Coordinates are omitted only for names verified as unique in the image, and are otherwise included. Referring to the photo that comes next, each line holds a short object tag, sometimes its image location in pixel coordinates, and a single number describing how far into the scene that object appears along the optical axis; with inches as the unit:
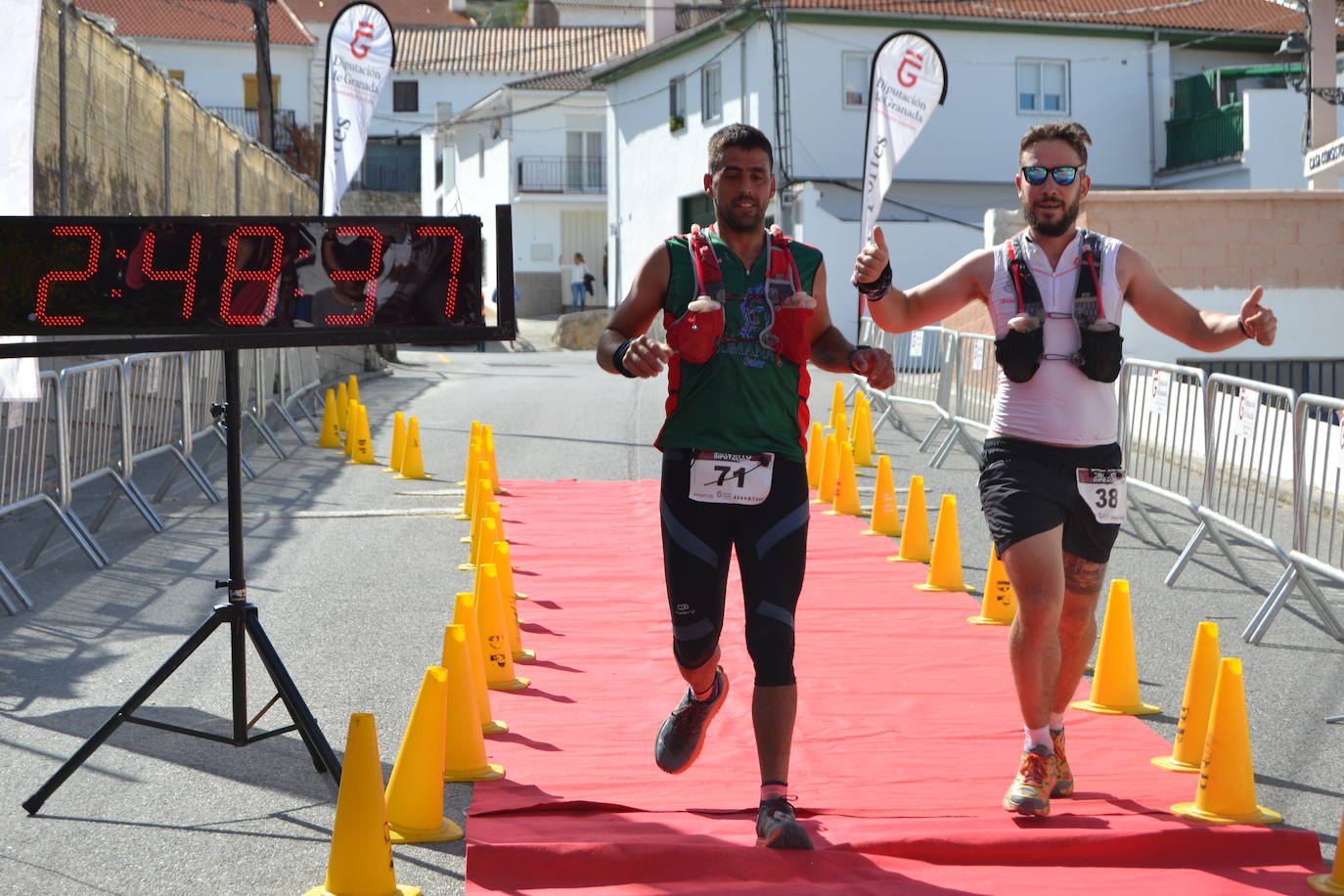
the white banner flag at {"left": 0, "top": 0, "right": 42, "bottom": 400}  318.3
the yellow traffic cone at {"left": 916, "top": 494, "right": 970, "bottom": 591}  375.9
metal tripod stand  214.4
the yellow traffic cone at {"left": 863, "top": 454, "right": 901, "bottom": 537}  458.0
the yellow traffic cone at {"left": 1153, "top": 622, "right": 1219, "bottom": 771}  226.5
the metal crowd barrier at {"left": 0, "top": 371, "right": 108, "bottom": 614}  375.9
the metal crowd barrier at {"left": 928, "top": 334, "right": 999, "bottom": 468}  599.5
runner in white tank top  206.8
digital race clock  209.8
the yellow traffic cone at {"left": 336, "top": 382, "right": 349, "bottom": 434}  715.4
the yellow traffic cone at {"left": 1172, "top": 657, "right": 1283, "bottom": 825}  203.8
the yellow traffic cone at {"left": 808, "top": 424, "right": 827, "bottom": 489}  546.6
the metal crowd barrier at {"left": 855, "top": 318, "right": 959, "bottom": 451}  629.9
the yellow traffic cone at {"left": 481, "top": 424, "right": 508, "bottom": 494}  526.9
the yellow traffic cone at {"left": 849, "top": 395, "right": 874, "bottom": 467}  625.6
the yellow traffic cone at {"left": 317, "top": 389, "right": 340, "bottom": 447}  685.9
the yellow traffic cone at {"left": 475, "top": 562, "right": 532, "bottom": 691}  279.7
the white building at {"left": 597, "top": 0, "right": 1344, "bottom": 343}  1401.3
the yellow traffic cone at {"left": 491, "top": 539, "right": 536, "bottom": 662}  305.0
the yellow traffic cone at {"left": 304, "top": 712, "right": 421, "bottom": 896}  173.8
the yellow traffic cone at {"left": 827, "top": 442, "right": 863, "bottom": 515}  498.0
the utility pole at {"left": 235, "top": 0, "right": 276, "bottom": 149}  1275.8
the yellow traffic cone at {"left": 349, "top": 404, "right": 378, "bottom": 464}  631.2
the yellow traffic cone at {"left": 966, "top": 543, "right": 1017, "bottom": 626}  339.6
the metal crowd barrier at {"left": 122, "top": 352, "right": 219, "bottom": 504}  478.0
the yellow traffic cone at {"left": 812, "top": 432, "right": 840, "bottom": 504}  518.9
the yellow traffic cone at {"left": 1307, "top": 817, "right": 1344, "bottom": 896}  178.7
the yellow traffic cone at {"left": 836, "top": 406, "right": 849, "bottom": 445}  518.0
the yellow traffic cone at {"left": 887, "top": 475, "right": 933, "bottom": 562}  414.9
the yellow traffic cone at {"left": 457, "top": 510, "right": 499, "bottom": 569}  339.6
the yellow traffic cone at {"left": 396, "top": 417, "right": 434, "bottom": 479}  585.9
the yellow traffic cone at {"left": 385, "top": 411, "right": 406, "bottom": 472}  597.9
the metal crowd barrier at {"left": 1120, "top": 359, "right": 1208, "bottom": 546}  404.5
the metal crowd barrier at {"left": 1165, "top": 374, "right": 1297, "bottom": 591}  355.6
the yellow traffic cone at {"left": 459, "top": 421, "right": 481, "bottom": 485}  514.6
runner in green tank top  189.8
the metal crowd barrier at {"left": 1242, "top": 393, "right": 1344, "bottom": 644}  317.7
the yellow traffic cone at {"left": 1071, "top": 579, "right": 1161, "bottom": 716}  266.8
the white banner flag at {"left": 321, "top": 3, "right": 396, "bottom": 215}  732.0
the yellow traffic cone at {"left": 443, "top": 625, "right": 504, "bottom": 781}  222.5
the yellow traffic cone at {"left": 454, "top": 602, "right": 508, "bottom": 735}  246.7
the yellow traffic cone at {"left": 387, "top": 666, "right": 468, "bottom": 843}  199.0
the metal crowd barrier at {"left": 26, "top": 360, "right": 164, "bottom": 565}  402.6
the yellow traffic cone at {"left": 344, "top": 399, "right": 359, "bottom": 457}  635.4
